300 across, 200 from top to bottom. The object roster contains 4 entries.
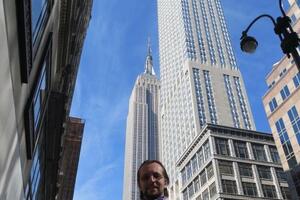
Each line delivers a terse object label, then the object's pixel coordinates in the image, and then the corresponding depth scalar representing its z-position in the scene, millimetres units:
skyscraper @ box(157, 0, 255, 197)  113250
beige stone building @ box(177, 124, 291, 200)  59281
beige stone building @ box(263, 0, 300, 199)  39550
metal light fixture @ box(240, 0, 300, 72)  8902
